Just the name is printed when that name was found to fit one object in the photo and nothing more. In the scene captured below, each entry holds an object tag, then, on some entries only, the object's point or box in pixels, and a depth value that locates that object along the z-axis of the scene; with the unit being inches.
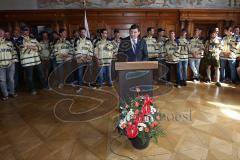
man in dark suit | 153.4
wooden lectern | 141.6
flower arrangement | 107.3
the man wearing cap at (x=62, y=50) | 234.7
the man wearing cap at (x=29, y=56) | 212.2
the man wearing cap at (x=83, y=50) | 226.8
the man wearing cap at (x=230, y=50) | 233.6
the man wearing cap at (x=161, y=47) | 248.7
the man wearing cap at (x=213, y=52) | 236.7
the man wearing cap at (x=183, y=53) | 237.5
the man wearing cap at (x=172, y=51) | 234.7
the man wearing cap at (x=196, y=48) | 245.8
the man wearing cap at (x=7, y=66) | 198.5
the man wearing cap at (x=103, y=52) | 233.9
